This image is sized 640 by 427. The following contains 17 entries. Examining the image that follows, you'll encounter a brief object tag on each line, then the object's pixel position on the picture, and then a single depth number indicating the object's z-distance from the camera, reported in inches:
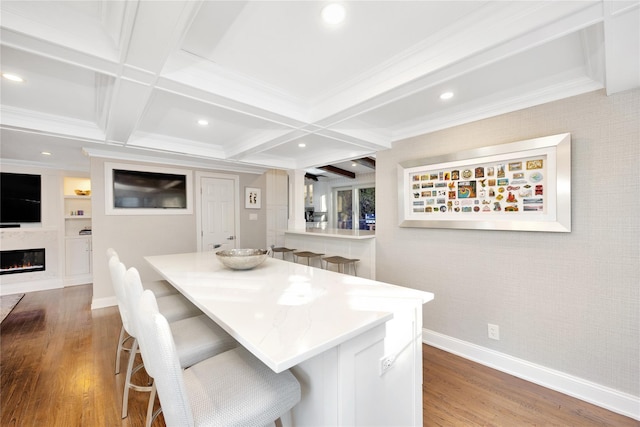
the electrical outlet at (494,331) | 90.3
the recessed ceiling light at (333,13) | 51.4
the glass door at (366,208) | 286.4
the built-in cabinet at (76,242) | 195.3
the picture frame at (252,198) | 201.0
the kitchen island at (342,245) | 132.4
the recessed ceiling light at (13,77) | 73.3
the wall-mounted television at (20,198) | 174.9
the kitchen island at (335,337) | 38.9
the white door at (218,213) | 181.5
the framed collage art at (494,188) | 77.2
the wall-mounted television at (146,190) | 149.9
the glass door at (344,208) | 304.3
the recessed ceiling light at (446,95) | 82.9
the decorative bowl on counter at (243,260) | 81.4
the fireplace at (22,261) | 175.8
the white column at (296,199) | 189.0
